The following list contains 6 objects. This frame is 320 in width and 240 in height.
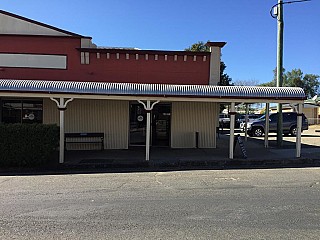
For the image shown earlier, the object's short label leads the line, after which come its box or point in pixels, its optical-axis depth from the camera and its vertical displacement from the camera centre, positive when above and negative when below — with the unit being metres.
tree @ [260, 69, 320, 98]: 63.03 +8.57
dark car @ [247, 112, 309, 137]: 22.92 -0.39
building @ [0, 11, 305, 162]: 14.63 +2.09
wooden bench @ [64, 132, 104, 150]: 14.23 -0.92
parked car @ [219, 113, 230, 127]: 32.05 -0.20
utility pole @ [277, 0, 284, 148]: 15.13 +3.29
